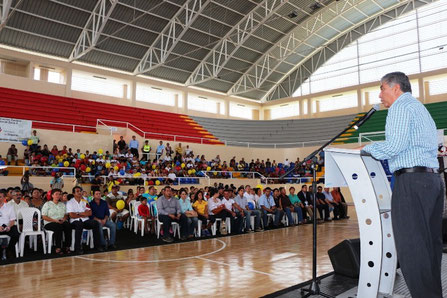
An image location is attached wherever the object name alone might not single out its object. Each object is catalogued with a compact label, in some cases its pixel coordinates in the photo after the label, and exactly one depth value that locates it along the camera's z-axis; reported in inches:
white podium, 97.6
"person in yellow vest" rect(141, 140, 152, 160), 577.3
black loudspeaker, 151.6
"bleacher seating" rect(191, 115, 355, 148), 837.2
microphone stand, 121.5
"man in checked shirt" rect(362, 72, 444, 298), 76.4
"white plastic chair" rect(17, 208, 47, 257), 221.2
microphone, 106.0
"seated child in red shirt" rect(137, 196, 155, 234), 313.4
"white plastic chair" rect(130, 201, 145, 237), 319.6
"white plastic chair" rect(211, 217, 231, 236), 322.5
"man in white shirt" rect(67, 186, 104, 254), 232.1
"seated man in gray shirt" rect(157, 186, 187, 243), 284.7
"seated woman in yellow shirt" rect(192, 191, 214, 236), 317.4
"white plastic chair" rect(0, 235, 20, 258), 211.1
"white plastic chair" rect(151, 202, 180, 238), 293.3
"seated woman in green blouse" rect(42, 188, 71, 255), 227.5
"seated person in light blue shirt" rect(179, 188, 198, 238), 299.4
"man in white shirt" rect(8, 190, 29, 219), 254.4
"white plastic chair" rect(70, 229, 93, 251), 235.3
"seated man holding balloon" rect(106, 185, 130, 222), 336.8
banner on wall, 439.8
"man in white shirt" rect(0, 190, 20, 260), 211.6
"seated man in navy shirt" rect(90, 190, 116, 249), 250.5
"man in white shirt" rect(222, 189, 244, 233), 333.7
